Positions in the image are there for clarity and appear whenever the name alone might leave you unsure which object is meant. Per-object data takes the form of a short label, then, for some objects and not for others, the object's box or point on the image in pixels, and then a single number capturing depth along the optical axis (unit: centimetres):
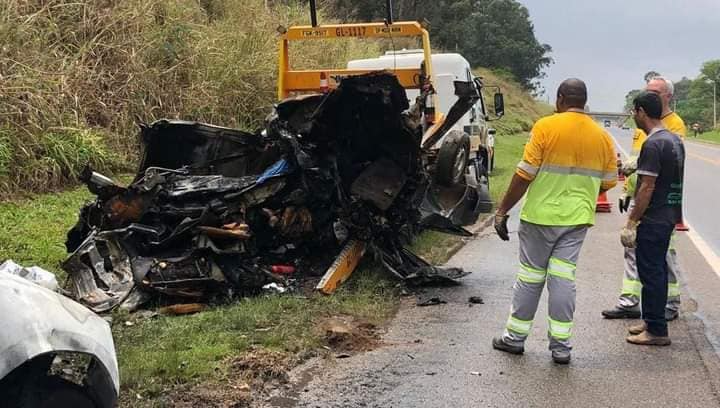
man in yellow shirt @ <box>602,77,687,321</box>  556
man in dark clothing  498
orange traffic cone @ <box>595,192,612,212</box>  1241
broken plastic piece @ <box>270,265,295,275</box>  664
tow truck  704
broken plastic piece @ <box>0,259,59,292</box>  332
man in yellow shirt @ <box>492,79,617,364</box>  475
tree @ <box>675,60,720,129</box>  10575
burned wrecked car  586
